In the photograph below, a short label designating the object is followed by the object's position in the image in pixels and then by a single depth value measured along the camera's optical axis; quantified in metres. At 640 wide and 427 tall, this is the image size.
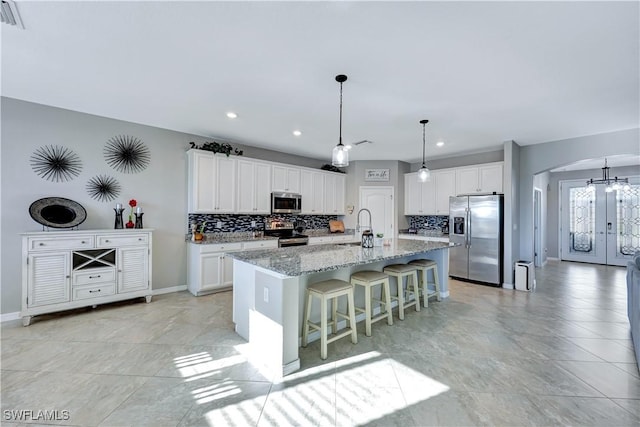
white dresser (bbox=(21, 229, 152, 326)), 3.04
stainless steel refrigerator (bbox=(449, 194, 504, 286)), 4.90
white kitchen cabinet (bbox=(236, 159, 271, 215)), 4.80
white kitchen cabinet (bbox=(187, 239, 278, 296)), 4.11
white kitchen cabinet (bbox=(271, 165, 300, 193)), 5.25
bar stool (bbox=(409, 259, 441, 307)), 3.68
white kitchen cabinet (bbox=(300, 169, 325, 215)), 5.74
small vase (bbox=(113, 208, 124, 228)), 3.72
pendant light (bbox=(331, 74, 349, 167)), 2.71
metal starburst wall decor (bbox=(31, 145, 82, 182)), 3.35
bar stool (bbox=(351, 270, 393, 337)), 2.83
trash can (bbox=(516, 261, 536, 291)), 4.61
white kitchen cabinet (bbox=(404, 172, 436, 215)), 6.14
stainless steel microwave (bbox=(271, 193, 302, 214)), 5.22
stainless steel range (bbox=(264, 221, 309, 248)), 5.05
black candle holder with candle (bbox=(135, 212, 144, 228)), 3.86
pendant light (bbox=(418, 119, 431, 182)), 3.74
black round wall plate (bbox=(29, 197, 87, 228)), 3.21
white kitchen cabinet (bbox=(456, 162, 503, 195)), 5.17
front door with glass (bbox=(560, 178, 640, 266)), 6.69
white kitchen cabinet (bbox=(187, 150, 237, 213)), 4.33
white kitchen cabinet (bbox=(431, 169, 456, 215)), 5.83
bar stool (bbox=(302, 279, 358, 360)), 2.39
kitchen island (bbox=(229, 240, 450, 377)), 2.14
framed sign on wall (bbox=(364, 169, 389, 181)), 6.46
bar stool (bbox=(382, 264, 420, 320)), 3.26
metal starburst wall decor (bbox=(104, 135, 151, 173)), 3.84
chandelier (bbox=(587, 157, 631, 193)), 6.59
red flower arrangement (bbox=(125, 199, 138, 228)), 3.82
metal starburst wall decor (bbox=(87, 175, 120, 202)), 3.69
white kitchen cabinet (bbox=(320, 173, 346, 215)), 6.18
